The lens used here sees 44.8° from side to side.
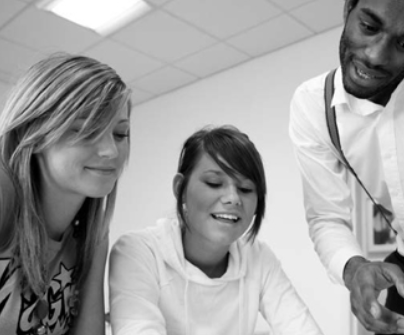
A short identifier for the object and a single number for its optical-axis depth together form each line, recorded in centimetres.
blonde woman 98
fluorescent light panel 310
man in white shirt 107
